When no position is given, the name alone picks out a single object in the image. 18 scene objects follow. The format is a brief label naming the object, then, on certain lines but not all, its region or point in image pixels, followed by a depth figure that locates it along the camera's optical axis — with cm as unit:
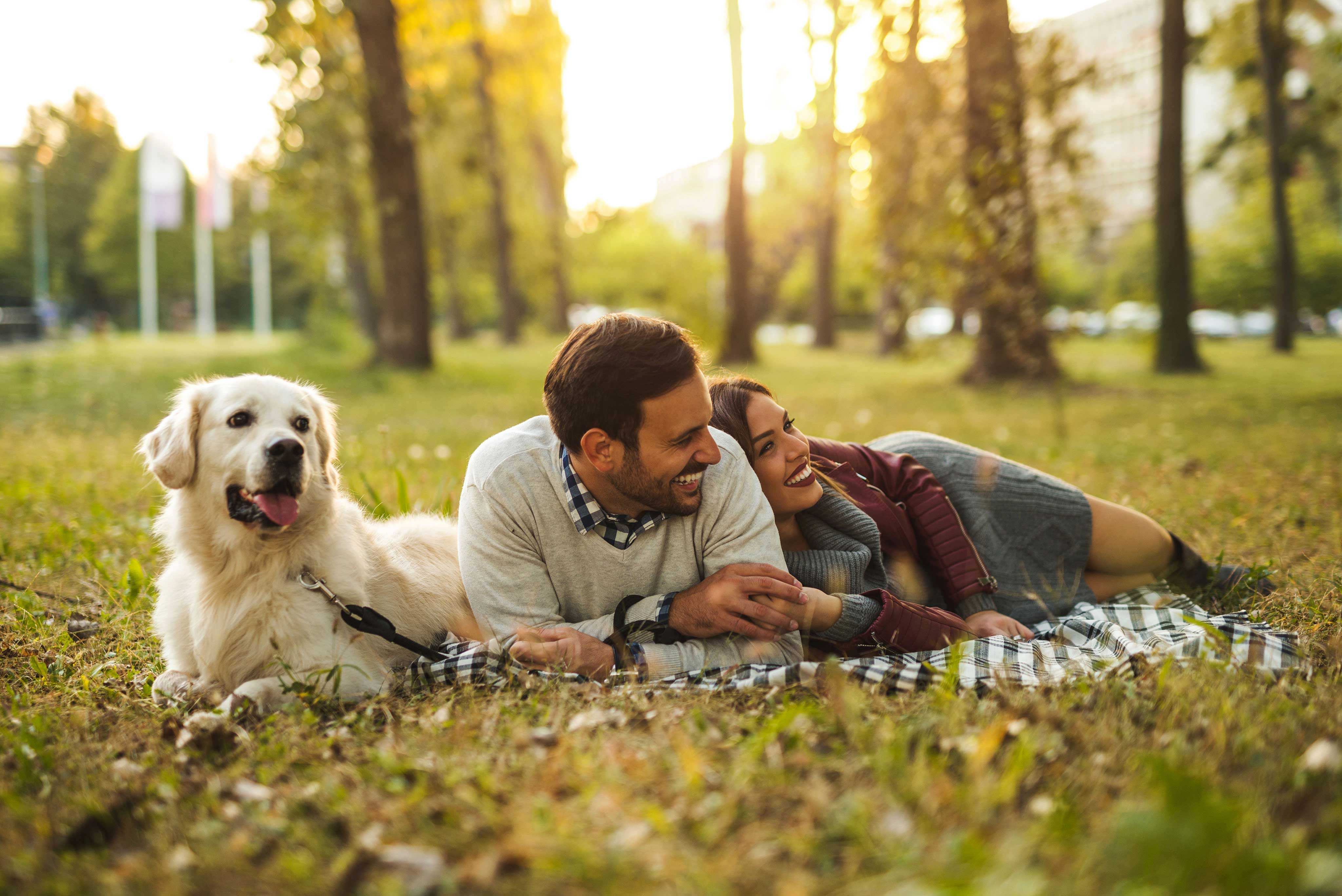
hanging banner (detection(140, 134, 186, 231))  3694
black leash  322
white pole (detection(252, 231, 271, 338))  4997
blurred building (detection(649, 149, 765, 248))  3953
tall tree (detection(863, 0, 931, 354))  1152
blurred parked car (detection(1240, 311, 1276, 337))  4700
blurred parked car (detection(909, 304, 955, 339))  3969
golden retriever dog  316
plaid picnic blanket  300
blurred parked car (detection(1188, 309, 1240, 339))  4459
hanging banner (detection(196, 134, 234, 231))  3716
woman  359
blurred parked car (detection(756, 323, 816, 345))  4516
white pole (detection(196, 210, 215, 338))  4375
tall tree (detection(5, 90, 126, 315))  5947
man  316
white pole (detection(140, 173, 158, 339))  3981
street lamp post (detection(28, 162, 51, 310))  4677
